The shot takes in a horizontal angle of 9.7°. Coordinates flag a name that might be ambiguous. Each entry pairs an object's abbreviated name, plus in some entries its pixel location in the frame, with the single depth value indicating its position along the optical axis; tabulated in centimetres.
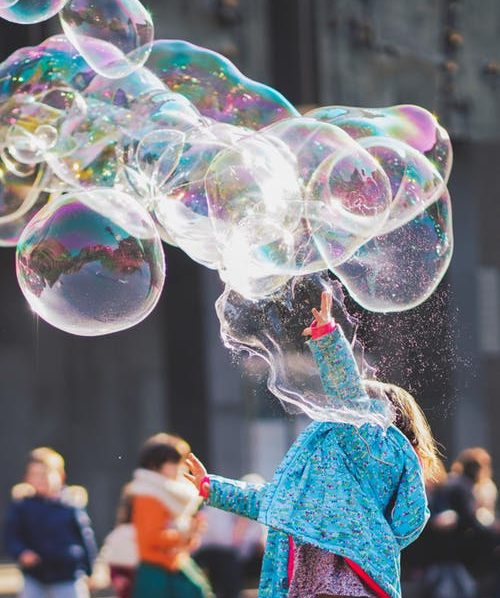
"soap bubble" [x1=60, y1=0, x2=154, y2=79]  1115
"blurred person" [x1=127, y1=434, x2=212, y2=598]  1366
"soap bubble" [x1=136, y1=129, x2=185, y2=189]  1080
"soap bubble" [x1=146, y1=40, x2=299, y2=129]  1125
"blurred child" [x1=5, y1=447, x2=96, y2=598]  1499
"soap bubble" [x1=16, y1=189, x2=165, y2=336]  1007
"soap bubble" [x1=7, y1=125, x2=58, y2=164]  1186
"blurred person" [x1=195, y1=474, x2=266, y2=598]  1781
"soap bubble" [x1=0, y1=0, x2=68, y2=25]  1113
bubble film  847
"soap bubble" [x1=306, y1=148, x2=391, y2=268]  950
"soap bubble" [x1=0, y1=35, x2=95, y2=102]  1188
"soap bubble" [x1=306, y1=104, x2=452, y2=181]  1046
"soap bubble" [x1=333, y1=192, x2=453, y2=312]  928
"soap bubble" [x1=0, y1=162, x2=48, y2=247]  1221
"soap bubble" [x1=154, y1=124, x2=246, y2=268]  1008
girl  834
